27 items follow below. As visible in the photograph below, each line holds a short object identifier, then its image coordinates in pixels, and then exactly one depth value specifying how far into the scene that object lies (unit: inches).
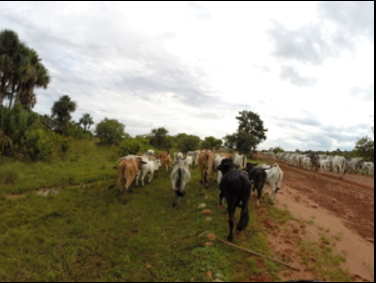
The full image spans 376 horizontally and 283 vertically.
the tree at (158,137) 1202.0
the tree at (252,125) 1480.1
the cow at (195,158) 768.9
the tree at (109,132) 1078.4
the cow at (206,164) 431.0
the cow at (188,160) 564.2
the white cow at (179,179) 330.0
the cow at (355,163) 1035.3
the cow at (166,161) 592.1
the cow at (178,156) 563.6
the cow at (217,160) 461.4
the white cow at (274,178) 364.2
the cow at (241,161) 508.3
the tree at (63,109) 1282.0
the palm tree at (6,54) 783.7
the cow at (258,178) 348.8
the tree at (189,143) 1176.8
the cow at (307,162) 1088.7
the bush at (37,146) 596.7
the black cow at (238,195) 219.3
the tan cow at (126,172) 362.0
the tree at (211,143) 1391.5
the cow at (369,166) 988.1
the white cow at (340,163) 826.6
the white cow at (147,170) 463.1
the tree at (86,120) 1641.2
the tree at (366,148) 1081.1
